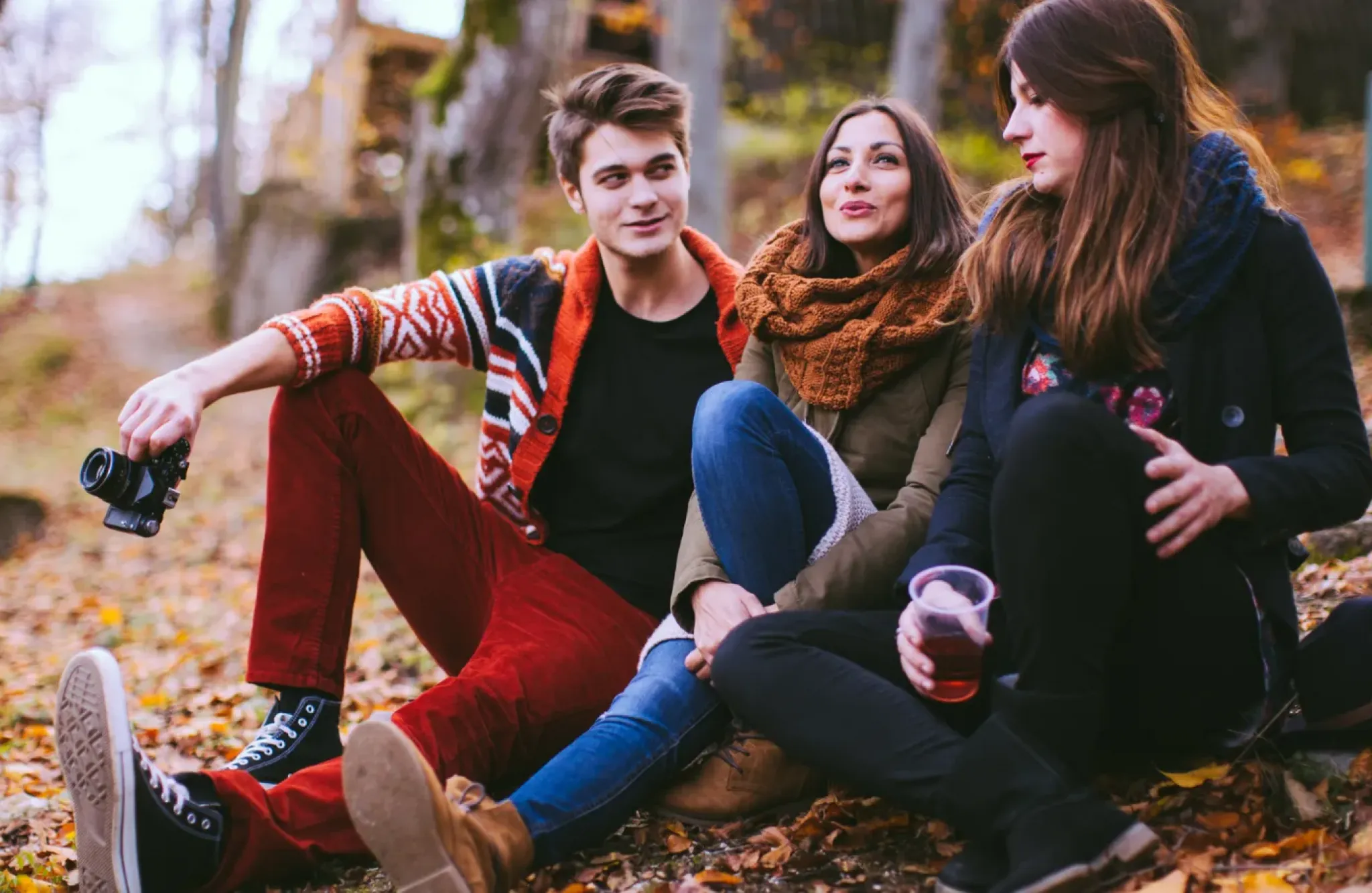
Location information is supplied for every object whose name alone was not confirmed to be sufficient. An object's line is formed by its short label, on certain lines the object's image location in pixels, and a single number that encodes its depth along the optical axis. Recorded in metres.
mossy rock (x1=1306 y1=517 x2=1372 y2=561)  3.58
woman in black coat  1.91
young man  2.61
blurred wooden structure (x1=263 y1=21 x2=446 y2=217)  16.23
